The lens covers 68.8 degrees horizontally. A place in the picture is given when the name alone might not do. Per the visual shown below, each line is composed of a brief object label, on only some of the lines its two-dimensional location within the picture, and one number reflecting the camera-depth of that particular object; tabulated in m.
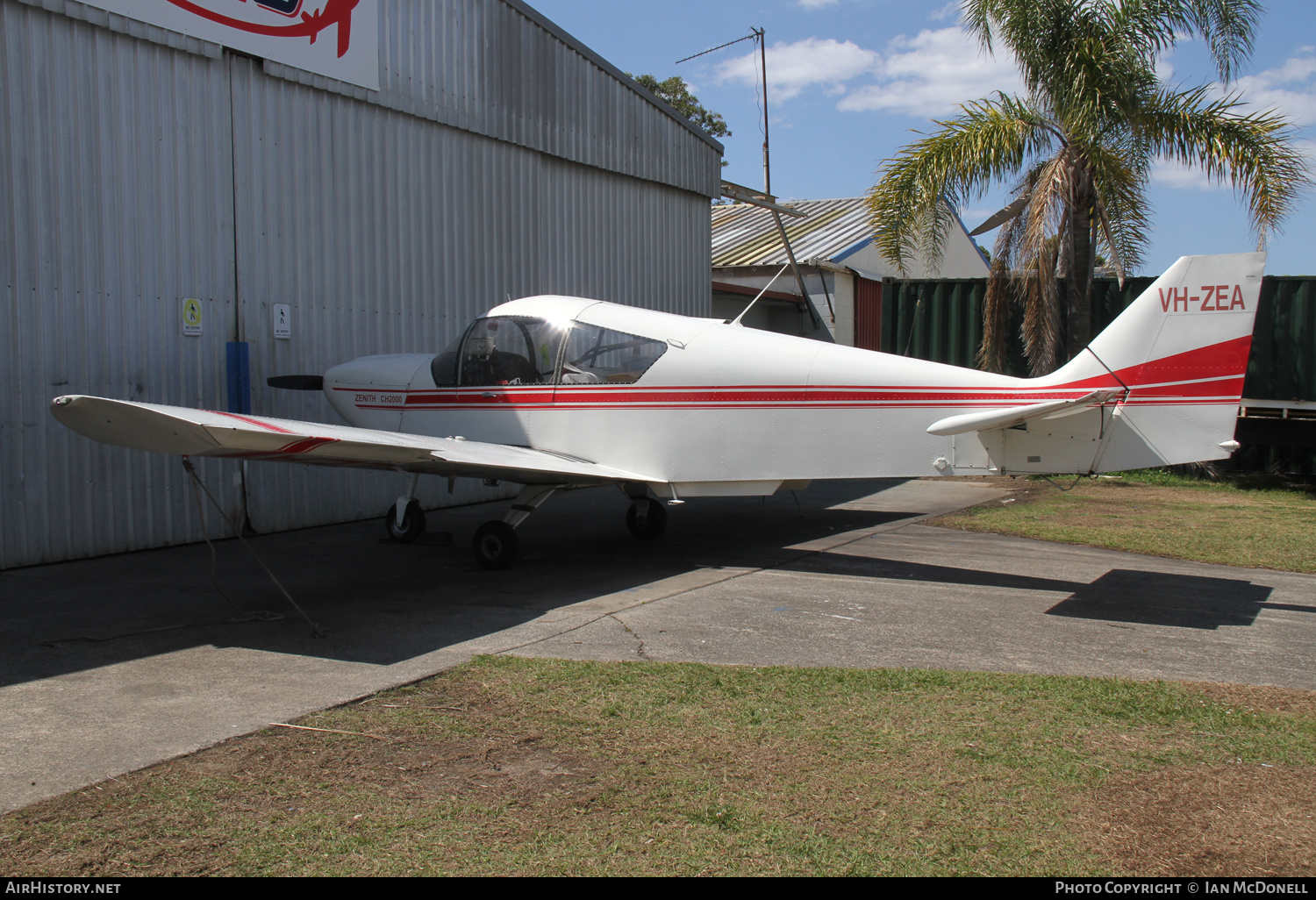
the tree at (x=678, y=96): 44.72
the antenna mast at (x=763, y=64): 41.78
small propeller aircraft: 6.33
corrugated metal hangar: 8.23
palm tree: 13.66
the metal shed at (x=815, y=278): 20.67
